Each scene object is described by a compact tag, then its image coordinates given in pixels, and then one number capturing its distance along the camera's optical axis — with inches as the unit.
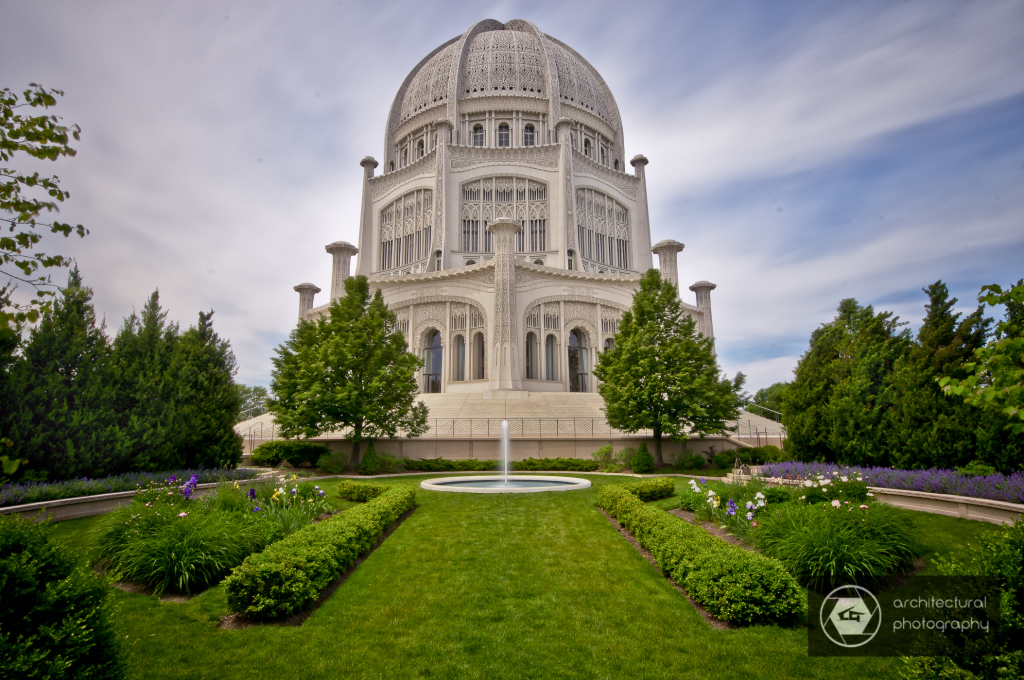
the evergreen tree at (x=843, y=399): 562.3
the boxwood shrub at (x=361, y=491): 525.7
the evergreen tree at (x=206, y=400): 570.3
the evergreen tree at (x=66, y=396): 457.7
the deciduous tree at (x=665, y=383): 826.2
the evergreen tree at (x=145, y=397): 524.1
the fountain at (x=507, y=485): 565.2
